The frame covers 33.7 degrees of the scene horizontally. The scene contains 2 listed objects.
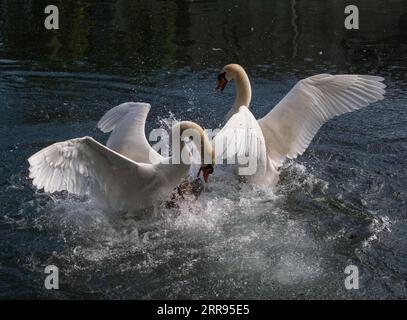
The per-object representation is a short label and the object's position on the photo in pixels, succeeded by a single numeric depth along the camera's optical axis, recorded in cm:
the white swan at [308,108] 771
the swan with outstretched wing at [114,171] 611
